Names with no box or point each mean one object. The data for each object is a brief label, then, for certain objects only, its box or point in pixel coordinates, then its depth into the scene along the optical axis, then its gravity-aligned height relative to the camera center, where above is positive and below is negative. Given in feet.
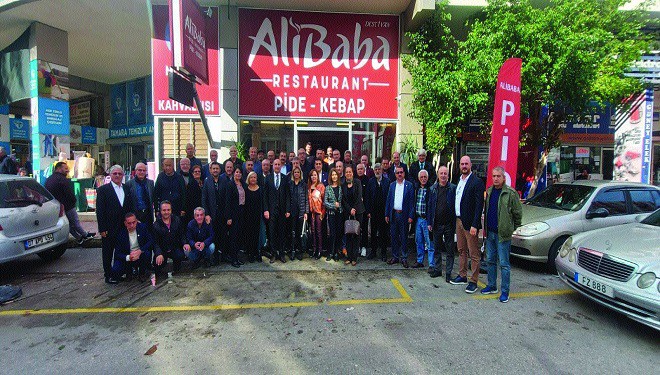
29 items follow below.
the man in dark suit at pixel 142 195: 19.24 -1.66
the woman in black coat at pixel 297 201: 21.15 -2.15
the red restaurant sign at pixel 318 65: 33.32 +10.01
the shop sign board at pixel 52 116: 34.32 +4.96
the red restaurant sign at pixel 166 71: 32.42 +8.92
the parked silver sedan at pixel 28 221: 17.26 -3.03
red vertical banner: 21.21 +2.18
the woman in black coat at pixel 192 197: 21.07 -1.92
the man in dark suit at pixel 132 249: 17.37 -4.28
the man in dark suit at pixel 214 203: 20.31 -2.20
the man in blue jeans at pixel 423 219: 19.06 -2.97
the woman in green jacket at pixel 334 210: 20.66 -2.64
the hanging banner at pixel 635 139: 31.22 +2.64
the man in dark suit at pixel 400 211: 20.17 -2.62
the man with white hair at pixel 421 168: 23.90 -0.10
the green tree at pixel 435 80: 27.63 +7.28
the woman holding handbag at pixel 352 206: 20.61 -2.39
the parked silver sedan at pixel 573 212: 19.12 -2.62
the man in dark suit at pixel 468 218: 16.42 -2.51
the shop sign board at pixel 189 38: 23.54 +9.28
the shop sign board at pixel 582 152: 42.45 +1.89
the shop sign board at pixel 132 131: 55.83 +5.89
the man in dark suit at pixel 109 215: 17.48 -2.54
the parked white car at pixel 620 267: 11.51 -3.74
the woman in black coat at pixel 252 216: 20.52 -3.00
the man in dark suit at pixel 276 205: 20.83 -2.39
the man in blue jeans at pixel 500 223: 15.25 -2.54
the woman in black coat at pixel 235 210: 20.11 -2.60
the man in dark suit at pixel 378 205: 21.76 -2.43
